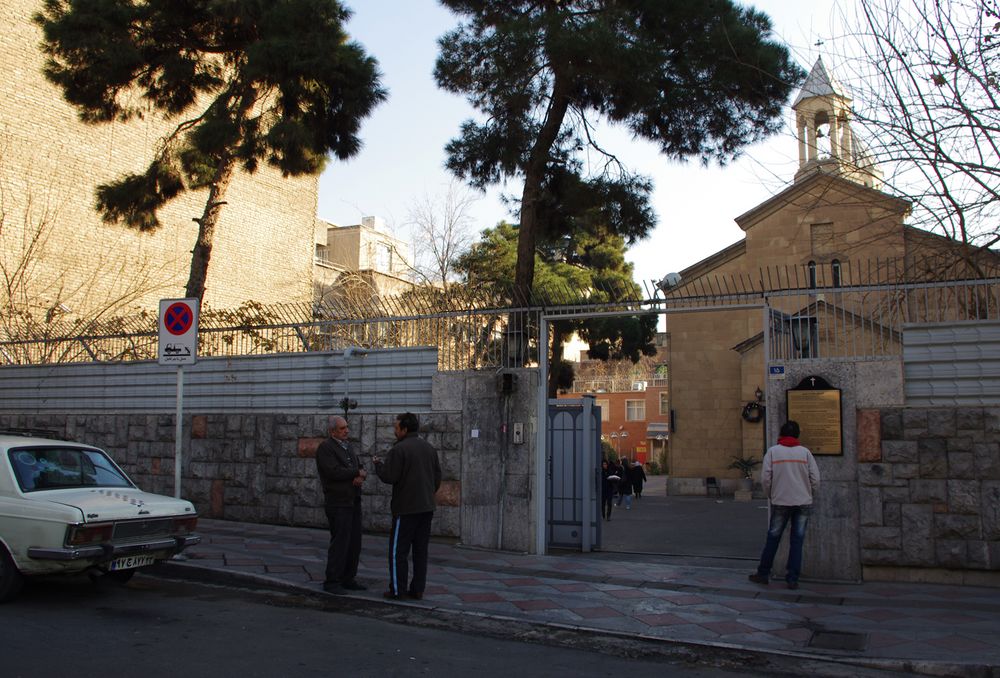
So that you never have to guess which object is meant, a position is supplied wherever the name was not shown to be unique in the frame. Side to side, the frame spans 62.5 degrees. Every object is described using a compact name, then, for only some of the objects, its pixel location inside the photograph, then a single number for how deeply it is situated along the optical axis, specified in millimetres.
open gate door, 11078
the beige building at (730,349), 28094
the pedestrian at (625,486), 22189
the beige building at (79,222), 24594
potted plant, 27766
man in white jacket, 8852
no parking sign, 10023
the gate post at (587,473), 11023
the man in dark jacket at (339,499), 8148
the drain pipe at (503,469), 10781
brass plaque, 9359
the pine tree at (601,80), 12148
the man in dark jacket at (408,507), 7848
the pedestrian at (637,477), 25727
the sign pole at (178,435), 9828
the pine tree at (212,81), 14094
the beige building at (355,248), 45719
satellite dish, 10234
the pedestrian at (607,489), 17125
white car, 7125
